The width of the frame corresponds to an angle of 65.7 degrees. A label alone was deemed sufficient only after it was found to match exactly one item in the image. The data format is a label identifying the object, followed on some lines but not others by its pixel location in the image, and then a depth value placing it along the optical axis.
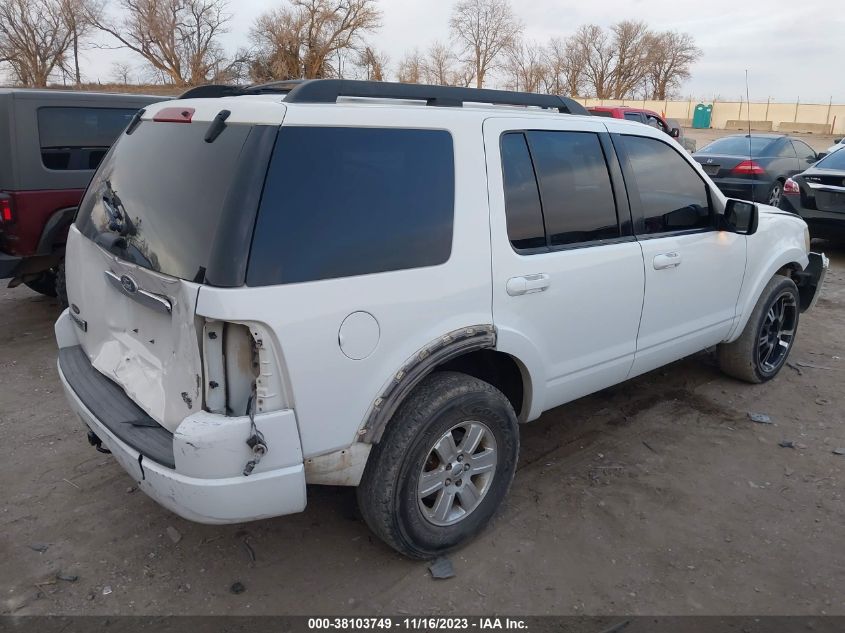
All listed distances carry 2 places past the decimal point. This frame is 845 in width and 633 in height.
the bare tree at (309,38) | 47.47
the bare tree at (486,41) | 54.53
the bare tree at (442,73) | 52.19
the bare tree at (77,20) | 50.62
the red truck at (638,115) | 16.31
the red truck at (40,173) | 5.51
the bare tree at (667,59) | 64.75
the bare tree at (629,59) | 64.69
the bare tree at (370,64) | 45.62
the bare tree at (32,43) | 47.91
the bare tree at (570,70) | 63.56
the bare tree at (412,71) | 50.62
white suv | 2.25
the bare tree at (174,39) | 51.22
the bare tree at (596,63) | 65.25
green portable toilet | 52.42
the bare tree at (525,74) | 55.84
